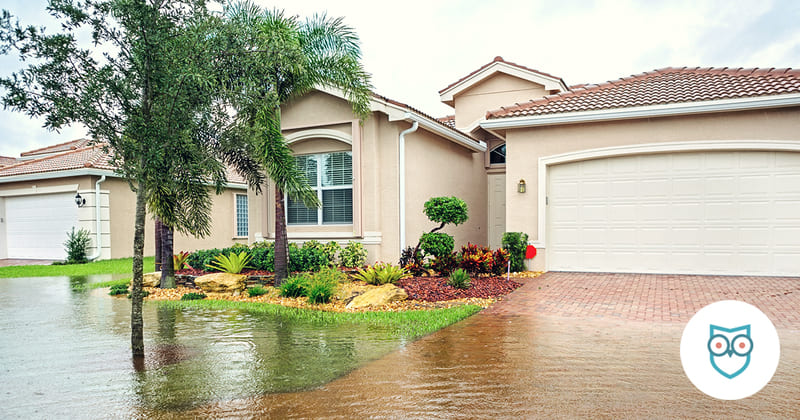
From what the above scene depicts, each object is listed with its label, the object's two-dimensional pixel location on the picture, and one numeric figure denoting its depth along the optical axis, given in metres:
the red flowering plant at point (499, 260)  11.03
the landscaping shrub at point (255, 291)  10.20
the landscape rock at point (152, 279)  11.40
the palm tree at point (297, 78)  9.75
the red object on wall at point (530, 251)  11.39
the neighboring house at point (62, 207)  17.84
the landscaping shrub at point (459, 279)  9.46
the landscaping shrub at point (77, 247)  17.55
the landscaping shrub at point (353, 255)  11.82
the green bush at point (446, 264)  10.72
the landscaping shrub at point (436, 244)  10.87
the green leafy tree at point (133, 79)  5.28
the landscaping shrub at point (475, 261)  10.56
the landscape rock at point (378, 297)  8.51
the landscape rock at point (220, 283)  10.56
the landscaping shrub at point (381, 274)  9.77
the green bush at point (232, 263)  11.42
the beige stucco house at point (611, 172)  10.47
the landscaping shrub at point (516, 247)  11.70
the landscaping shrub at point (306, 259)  11.57
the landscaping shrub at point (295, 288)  9.62
